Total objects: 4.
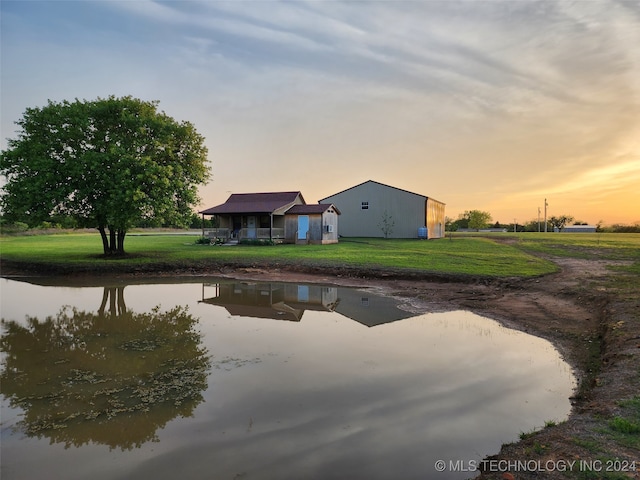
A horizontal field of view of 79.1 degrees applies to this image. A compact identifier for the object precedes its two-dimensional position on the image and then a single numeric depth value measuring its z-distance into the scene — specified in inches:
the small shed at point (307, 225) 1355.8
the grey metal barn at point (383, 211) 1690.5
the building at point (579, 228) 3912.4
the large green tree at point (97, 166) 866.1
